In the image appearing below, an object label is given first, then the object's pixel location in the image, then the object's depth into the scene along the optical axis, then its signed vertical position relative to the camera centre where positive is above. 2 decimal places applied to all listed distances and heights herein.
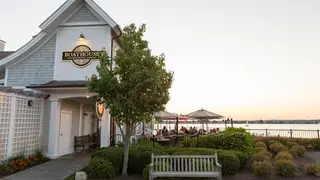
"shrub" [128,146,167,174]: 7.96 -1.61
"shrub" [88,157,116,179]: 7.21 -1.77
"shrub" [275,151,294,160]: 9.19 -1.67
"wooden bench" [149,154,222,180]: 6.48 -1.58
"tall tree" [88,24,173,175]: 7.08 +0.97
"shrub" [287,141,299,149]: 13.40 -1.73
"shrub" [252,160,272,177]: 7.58 -1.80
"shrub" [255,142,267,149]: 12.50 -1.67
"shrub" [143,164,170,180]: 6.88 -1.83
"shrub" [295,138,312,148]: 15.09 -1.77
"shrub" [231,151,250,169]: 8.39 -1.62
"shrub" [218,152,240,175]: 7.56 -1.63
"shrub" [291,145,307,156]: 11.68 -1.78
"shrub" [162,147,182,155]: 8.51 -1.37
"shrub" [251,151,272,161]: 8.88 -1.65
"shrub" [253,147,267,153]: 10.76 -1.65
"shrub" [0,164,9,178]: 7.89 -2.02
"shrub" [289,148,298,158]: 11.29 -1.84
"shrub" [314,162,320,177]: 7.77 -1.87
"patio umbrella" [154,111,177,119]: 16.06 -0.05
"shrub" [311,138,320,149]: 15.02 -1.83
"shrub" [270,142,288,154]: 11.99 -1.75
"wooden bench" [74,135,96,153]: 13.42 -1.73
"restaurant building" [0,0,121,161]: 10.88 +2.36
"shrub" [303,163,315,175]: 7.96 -1.89
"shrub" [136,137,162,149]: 10.37 -1.36
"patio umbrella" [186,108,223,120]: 16.03 -0.05
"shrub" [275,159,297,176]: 7.74 -1.81
